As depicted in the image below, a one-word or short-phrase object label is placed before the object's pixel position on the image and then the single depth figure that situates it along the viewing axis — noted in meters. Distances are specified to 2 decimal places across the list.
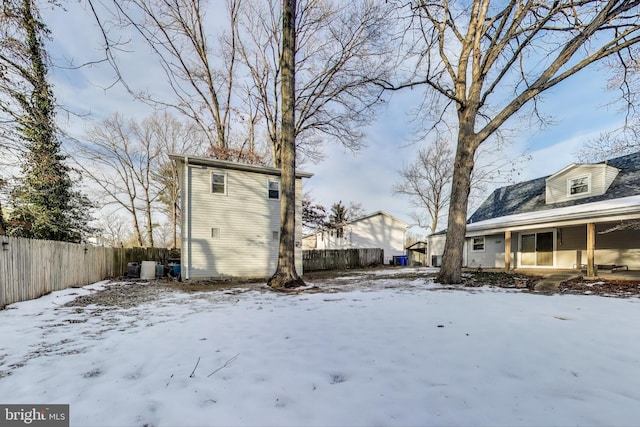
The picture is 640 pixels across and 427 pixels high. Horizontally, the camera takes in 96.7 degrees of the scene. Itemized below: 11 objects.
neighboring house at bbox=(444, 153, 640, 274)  9.43
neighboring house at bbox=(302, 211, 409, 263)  24.89
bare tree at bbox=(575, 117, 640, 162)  8.99
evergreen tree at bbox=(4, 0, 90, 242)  5.06
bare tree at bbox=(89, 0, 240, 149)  14.33
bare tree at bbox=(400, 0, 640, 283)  7.52
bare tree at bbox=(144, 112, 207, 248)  20.48
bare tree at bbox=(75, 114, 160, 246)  19.36
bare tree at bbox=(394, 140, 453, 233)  25.77
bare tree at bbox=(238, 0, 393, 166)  13.38
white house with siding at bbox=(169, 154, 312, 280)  10.84
